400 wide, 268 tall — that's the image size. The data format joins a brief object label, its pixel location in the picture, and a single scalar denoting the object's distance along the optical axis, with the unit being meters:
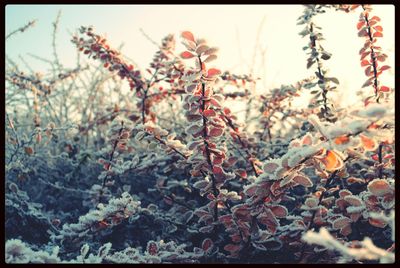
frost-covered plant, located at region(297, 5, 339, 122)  0.83
